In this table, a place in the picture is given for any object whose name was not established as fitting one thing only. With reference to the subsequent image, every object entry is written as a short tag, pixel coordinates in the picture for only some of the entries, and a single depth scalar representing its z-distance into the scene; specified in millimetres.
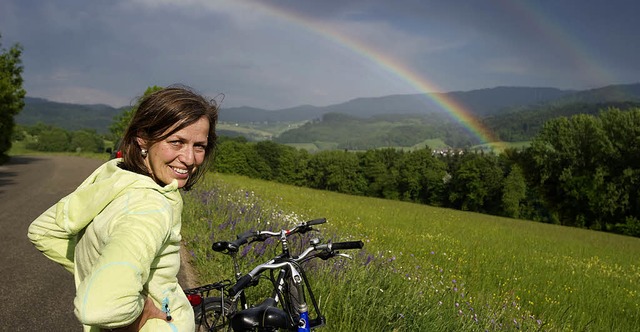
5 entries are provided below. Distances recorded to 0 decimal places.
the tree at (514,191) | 67688
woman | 1212
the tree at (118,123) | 57744
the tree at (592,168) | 49344
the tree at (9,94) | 34969
